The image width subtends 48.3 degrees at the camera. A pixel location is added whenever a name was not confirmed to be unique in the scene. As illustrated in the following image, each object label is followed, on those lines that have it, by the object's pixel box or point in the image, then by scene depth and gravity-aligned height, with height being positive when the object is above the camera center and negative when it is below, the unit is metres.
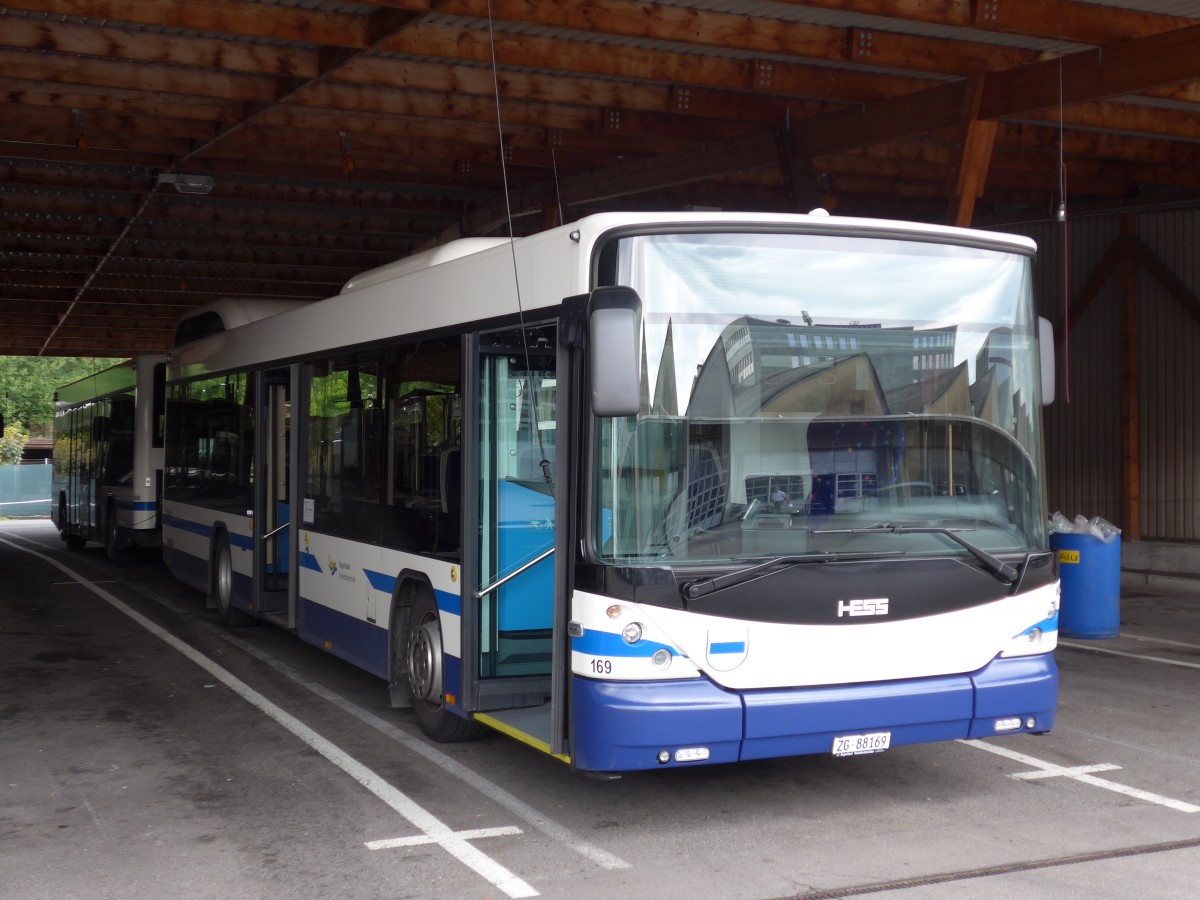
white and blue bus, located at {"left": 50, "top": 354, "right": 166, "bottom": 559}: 20.30 +0.01
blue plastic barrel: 12.52 -1.24
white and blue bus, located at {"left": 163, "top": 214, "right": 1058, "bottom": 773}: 5.77 -0.17
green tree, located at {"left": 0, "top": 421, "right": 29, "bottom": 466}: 72.38 +0.41
